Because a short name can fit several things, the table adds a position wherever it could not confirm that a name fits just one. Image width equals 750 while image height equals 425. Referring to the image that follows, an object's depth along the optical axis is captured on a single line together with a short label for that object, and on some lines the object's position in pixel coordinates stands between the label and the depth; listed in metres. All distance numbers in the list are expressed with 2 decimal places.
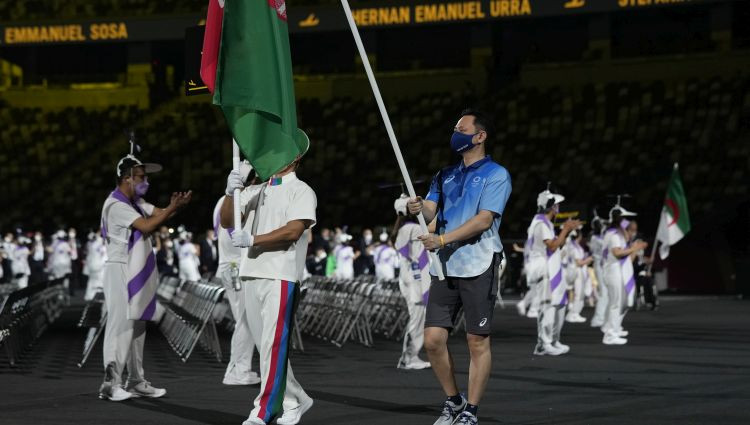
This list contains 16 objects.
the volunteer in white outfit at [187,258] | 30.20
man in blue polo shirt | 7.62
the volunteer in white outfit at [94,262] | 30.06
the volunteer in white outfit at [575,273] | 21.84
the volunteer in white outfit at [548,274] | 14.02
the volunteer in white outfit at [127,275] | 9.66
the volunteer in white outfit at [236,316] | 11.05
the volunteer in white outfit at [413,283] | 12.62
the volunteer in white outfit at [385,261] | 29.22
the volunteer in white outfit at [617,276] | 16.17
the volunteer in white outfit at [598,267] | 20.22
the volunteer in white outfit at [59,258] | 33.00
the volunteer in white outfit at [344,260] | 30.50
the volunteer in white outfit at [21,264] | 31.50
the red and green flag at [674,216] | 24.59
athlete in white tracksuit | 7.59
